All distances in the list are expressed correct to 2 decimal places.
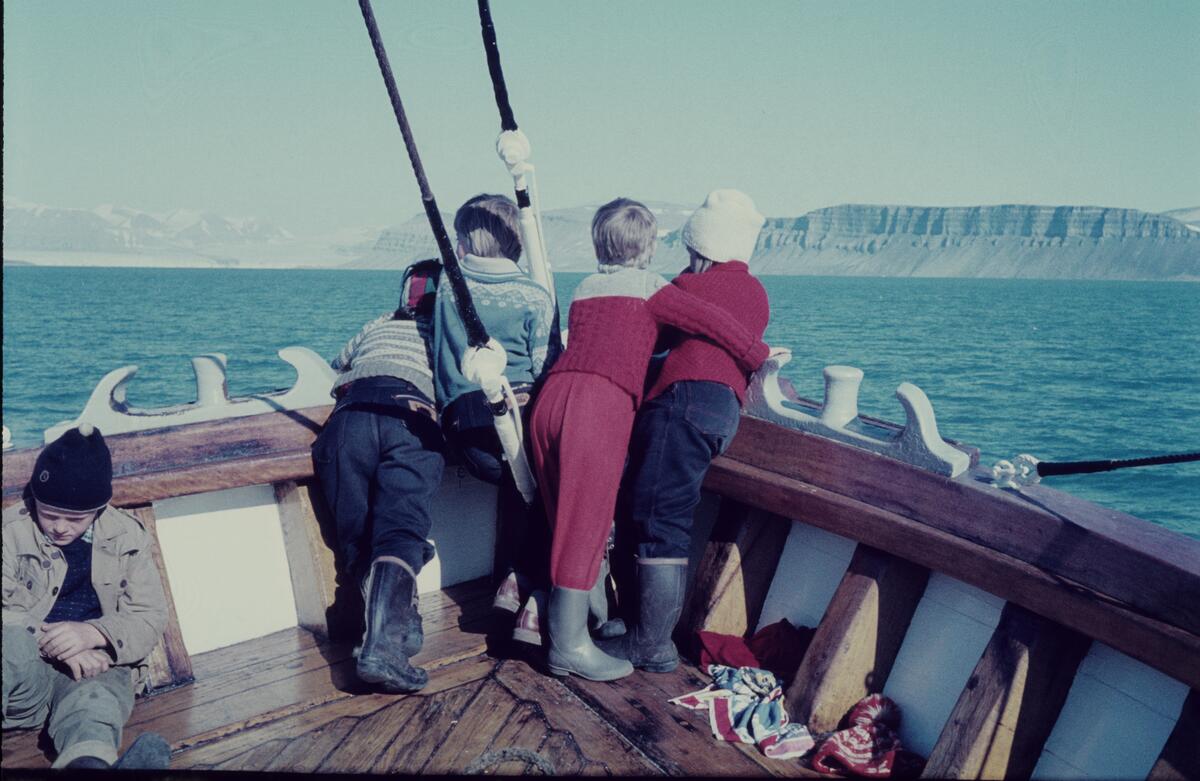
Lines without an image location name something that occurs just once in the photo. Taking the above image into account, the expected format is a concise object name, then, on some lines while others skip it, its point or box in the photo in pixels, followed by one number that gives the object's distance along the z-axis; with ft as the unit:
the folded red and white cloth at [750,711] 9.15
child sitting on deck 8.40
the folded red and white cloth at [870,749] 8.79
